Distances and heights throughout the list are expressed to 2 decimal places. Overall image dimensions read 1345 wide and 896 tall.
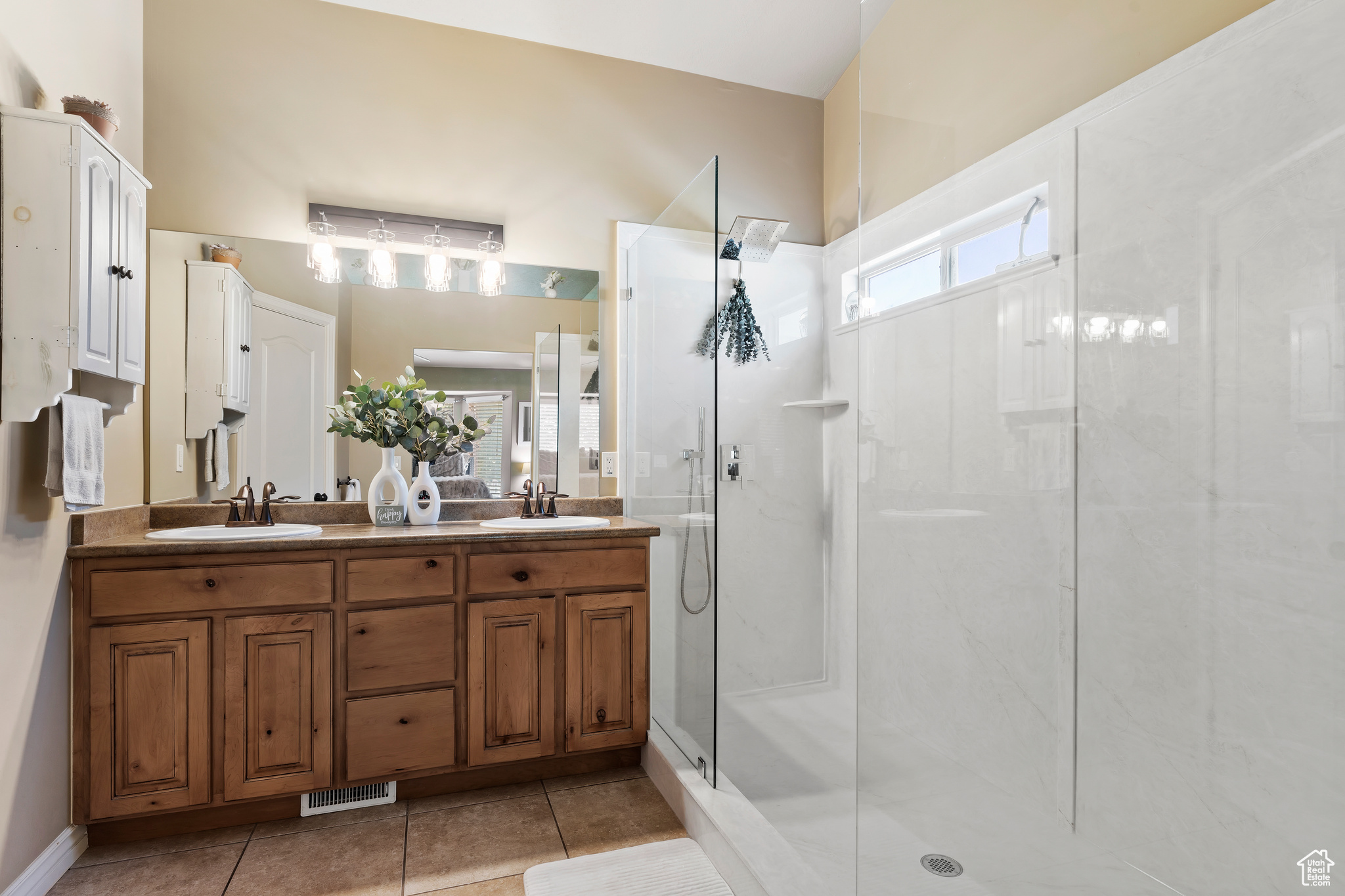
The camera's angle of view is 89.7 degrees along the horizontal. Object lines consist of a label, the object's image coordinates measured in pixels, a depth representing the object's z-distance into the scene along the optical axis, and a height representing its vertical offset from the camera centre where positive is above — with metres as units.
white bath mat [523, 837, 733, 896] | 1.74 -1.14
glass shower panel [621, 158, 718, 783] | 2.20 -0.05
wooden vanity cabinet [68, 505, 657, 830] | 1.86 -0.65
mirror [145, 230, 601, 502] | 2.36 +0.32
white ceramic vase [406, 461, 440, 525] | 2.44 -0.19
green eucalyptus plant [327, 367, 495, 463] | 2.40 +0.11
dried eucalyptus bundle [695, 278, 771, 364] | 2.65 +0.50
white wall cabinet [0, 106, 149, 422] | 1.58 +0.46
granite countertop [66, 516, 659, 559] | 1.86 -0.28
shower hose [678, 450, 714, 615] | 2.31 -0.24
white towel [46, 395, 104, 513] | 1.70 -0.02
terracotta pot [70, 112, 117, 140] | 1.79 +0.87
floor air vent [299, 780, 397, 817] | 2.09 -1.10
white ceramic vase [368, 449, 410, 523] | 2.42 -0.13
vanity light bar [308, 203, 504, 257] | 2.55 +0.86
